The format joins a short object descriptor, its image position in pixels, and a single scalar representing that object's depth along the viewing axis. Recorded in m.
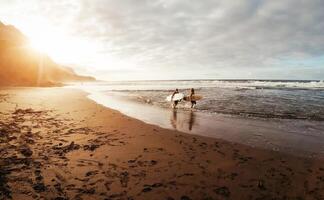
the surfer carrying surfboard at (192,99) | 21.21
